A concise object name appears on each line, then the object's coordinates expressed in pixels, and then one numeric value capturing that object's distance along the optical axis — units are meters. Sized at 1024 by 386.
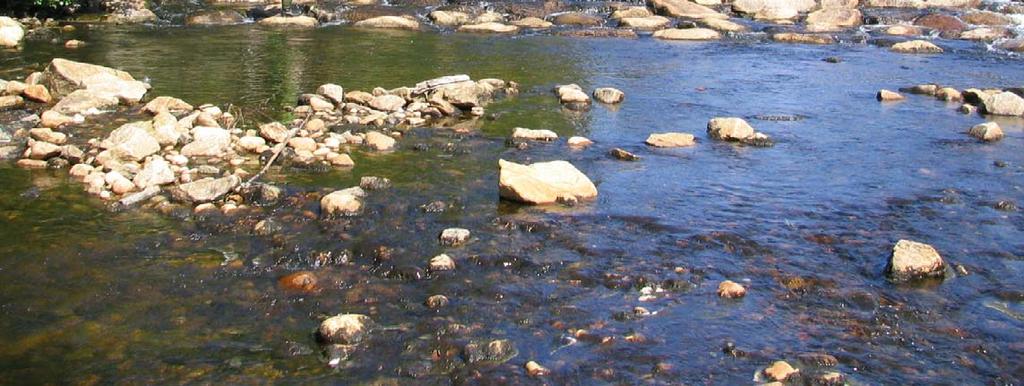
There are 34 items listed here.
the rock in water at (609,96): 15.92
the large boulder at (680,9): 29.16
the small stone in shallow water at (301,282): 7.63
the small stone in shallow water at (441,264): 8.05
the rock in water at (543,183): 9.87
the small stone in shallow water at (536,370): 6.31
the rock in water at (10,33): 20.92
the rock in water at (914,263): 8.04
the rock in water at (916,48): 22.86
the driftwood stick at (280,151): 10.65
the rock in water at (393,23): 26.72
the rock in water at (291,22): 26.59
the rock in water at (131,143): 11.10
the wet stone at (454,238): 8.70
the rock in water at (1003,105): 15.23
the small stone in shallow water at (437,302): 7.34
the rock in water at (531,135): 12.96
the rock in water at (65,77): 15.03
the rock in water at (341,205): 9.44
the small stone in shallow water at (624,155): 12.07
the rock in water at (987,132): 13.52
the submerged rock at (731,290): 7.64
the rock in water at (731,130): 13.16
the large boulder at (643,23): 26.77
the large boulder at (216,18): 26.59
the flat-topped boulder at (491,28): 26.08
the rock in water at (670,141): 12.84
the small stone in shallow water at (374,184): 10.36
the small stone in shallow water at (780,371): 6.29
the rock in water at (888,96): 16.56
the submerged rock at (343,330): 6.66
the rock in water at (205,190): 9.67
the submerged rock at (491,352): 6.50
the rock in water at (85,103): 13.49
